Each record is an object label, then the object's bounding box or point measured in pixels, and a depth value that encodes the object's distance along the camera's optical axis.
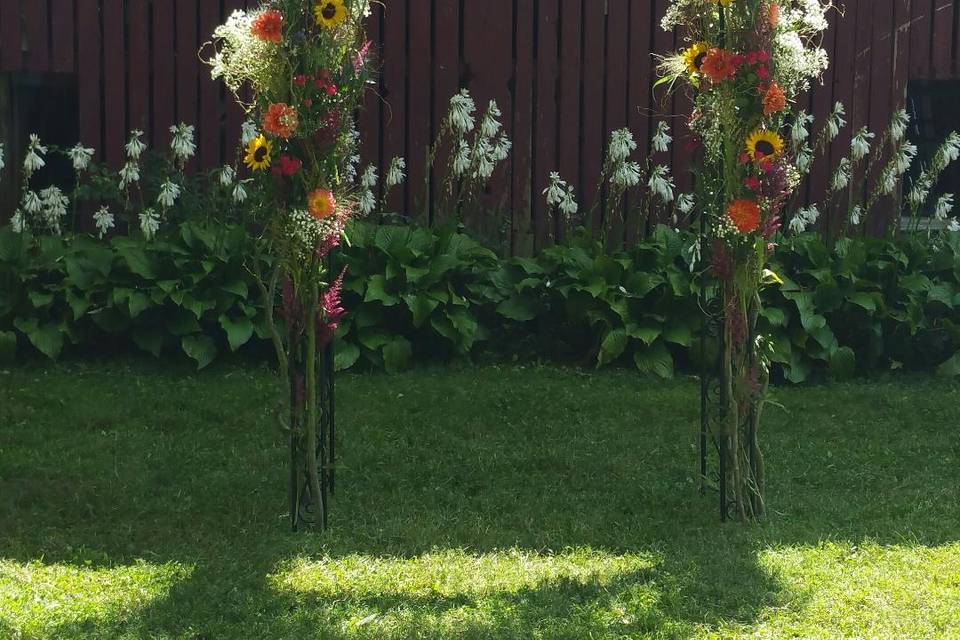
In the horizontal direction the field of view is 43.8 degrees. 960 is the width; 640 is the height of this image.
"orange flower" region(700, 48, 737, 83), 4.68
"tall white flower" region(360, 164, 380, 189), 7.74
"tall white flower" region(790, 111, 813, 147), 7.93
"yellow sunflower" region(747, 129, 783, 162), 4.73
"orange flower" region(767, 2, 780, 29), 4.68
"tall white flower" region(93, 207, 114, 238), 7.50
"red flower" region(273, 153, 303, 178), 4.56
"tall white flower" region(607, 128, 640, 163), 7.89
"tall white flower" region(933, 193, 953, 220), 7.97
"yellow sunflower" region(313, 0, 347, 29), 4.49
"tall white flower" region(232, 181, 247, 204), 7.65
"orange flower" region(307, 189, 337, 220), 4.61
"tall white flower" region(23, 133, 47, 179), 7.37
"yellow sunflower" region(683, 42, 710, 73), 4.82
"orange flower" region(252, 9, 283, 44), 4.46
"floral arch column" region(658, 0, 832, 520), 4.72
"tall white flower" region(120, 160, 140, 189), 7.59
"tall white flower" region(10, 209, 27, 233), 7.29
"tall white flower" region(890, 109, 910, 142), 8.16
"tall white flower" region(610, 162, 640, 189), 7.82
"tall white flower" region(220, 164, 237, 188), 7.65
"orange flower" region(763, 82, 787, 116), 4.68
